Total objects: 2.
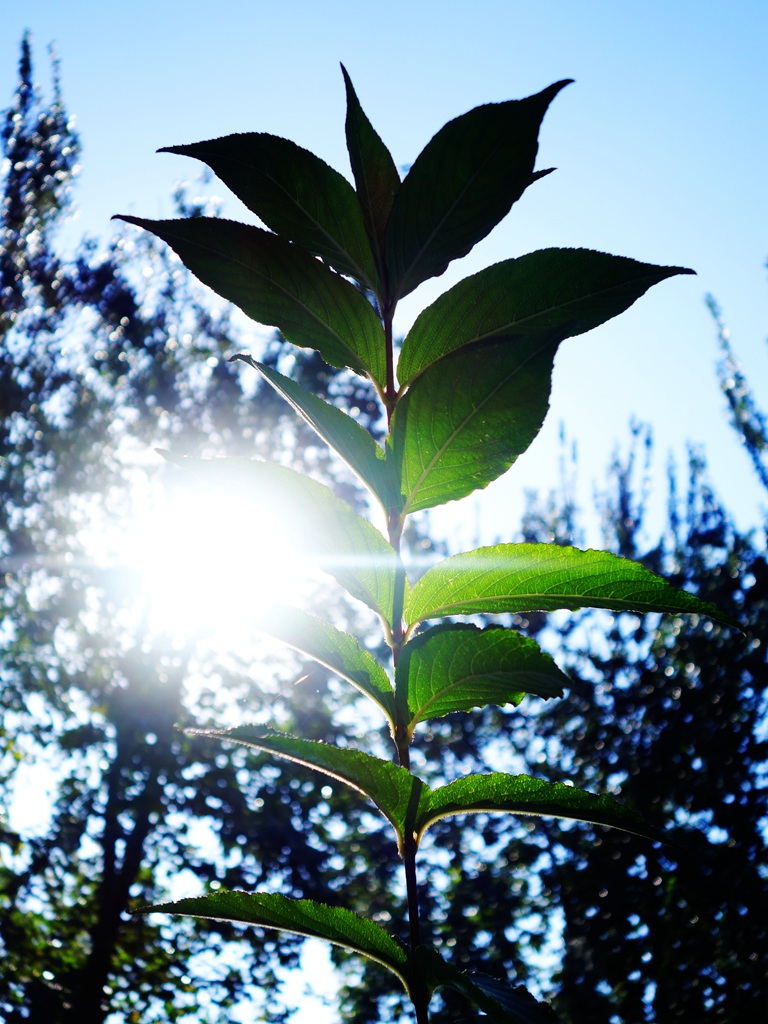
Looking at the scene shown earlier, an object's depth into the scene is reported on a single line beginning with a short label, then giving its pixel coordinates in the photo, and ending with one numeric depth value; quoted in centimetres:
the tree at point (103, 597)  1005
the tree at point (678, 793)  815
